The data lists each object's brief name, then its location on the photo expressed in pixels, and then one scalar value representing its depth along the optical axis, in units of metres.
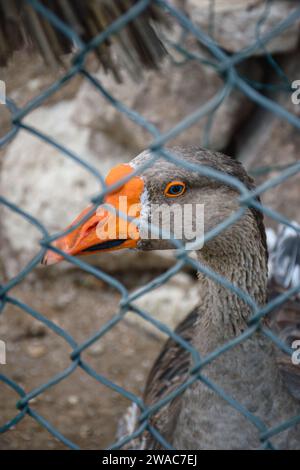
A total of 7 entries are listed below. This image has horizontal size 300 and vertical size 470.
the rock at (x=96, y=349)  3.38
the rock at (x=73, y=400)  3.09
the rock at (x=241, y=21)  3.12
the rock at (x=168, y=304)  3.46
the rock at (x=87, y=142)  3.45
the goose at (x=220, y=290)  1.66
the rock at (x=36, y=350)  3.33
